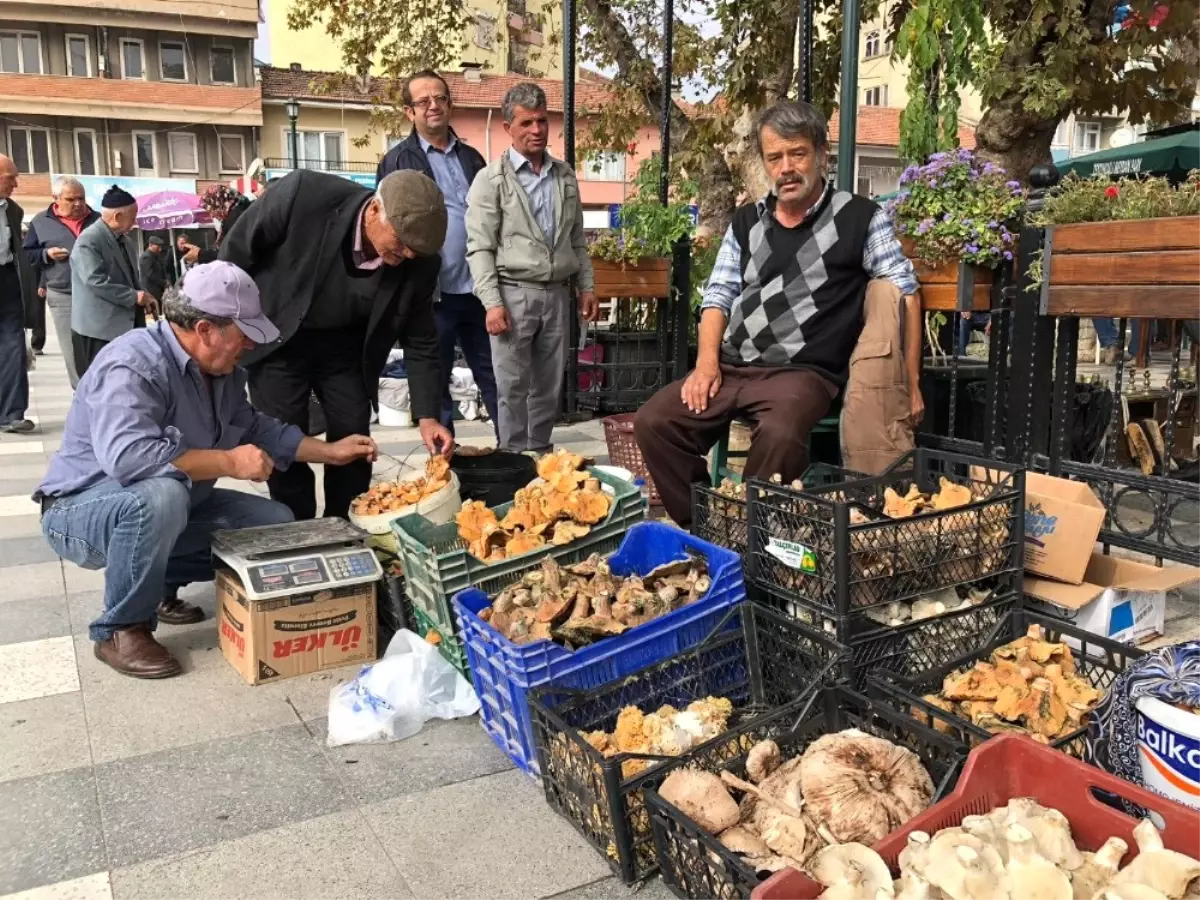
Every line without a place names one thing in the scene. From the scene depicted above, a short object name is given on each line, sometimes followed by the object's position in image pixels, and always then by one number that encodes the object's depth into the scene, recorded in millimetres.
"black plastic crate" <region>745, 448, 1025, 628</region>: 2762
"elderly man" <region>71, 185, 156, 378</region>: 7309
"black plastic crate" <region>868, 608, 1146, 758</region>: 2404
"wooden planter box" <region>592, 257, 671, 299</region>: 6625
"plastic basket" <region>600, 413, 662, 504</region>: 5297
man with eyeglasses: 5625
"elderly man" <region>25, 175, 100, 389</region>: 8211
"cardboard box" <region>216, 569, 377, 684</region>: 3283
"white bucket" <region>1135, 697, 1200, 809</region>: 1969
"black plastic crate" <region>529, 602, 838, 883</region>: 2238
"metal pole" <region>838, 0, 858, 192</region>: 4891
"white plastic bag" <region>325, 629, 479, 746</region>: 2936
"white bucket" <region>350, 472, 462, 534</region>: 3674
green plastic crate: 3111
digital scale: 3254
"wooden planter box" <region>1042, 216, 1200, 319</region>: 3230
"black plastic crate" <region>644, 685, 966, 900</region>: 1959
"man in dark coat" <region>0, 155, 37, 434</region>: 7609
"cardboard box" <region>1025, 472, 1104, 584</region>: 3150
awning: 9336
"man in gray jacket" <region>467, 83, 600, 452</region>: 5324
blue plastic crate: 2574
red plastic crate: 1793
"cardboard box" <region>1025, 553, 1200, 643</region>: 3203
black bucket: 4176
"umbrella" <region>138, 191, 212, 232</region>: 25000
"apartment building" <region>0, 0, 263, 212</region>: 31703
